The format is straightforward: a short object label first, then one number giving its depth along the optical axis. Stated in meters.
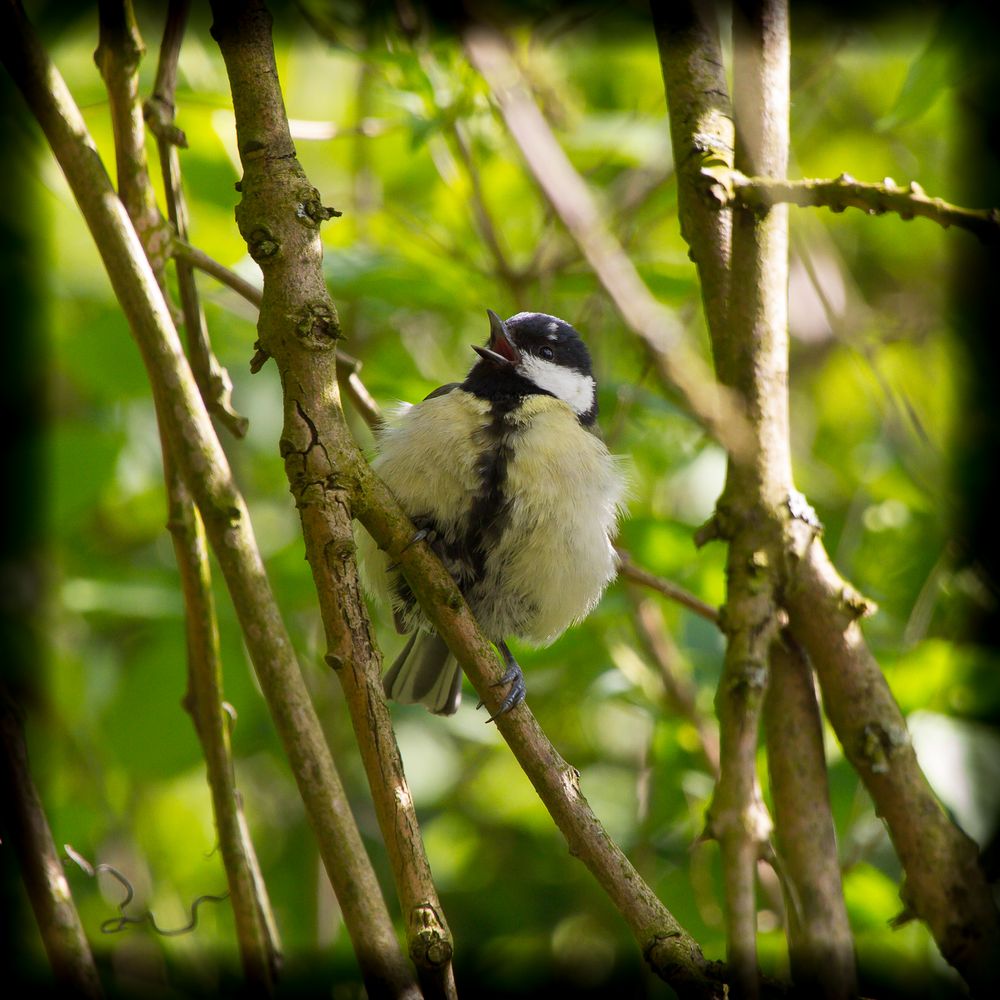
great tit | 4.30
